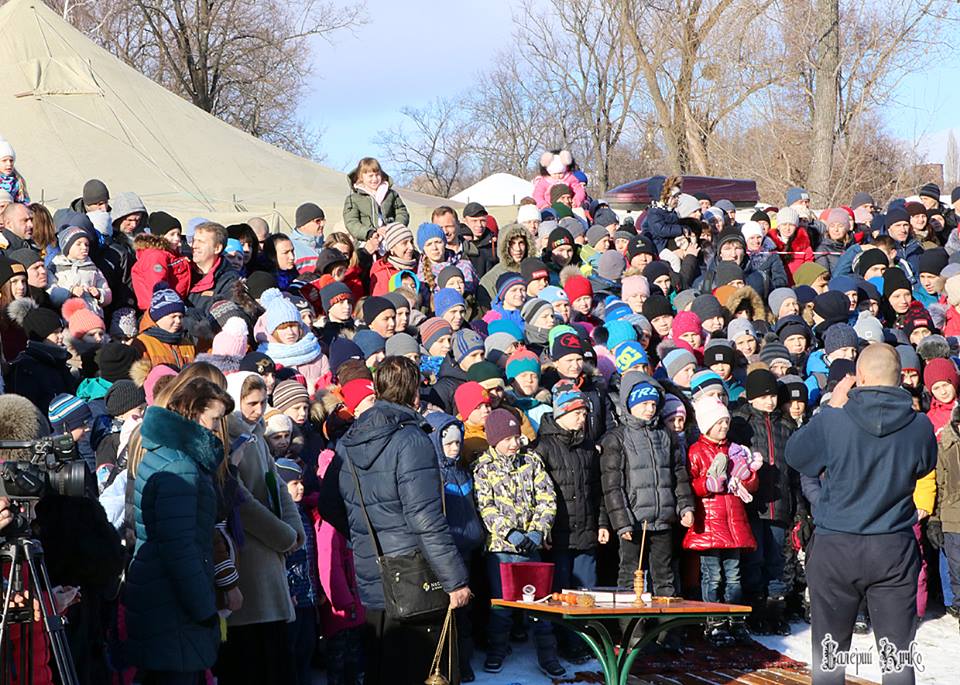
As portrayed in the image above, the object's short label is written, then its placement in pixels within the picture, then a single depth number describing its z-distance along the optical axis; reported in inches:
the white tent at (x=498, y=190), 951.6
